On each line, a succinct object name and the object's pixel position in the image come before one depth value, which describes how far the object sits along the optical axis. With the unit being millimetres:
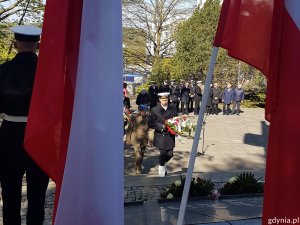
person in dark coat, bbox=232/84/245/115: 25797
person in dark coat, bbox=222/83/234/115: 25670
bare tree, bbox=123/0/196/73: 37875
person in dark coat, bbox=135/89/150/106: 19119
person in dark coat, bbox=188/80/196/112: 26570
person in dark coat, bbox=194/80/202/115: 24853
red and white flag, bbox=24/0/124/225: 2383
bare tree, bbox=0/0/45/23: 13234
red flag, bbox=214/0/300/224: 3041
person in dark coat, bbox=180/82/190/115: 25797
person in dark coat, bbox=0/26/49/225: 3289
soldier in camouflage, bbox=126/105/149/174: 9734
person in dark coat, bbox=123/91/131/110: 17478
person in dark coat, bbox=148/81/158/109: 22550
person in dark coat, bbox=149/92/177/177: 9047
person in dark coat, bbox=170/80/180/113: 24672
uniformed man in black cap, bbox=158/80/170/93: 24844
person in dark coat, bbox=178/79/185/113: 26766
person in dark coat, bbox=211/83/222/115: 25172
